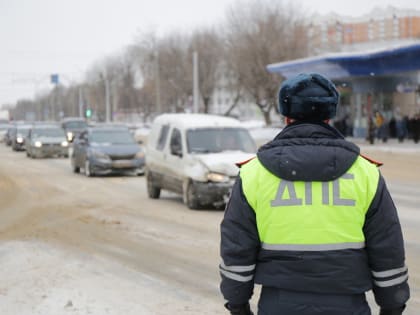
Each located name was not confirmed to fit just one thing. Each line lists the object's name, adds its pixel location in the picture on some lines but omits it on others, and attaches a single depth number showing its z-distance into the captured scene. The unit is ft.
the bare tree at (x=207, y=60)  260.42
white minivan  47.96
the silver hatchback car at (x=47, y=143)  122.72
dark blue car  79.30
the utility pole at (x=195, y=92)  185.68
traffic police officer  9.91
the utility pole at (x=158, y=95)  201.16
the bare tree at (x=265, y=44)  195.93
